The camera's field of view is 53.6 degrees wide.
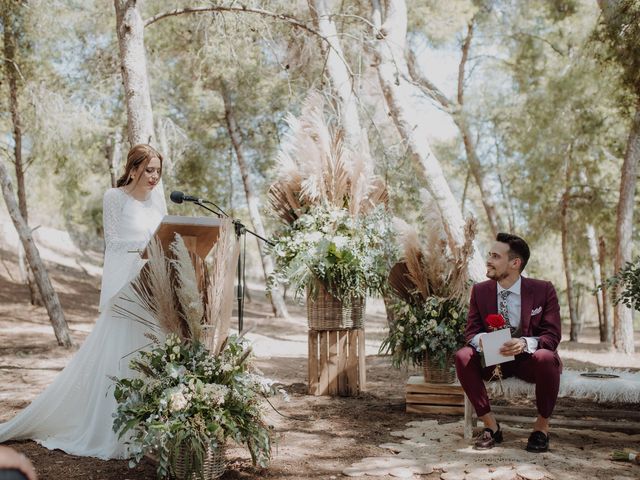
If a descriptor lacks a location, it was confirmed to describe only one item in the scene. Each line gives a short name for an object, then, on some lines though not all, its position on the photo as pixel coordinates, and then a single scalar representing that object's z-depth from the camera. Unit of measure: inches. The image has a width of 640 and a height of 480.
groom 141.0
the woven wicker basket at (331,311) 205.2
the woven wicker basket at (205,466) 112.8
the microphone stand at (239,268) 126.0
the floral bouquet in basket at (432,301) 178.4
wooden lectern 122.1
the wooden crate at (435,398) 179.5
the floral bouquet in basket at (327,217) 200.1
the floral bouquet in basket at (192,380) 111.4
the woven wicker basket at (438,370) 179.6
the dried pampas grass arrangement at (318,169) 201.9
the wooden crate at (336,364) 206.1
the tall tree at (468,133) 470.6
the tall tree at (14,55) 347.9
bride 144.4
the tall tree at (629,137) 230.5
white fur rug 146.6
